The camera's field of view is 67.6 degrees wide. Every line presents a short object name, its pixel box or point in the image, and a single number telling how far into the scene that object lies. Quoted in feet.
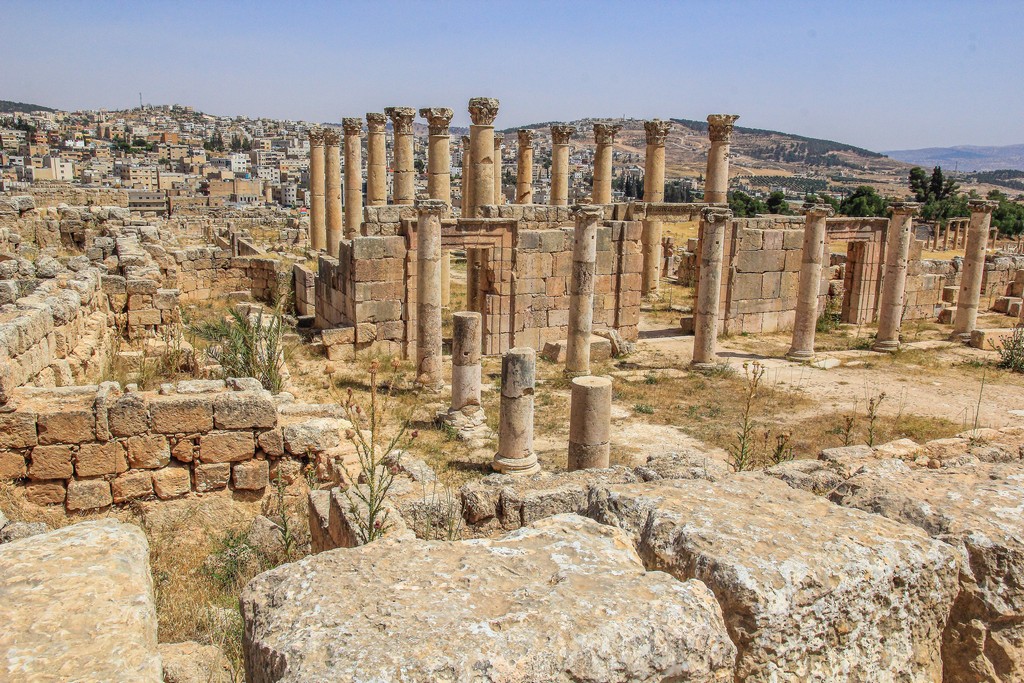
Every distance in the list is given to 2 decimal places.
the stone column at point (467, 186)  81.67
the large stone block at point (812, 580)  8.64
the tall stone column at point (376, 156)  83.97
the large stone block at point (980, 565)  9.85
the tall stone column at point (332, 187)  87.30
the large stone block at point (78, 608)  8.52
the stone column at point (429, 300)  49.80
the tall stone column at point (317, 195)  90.38
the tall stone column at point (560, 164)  85.92
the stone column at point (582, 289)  54.24
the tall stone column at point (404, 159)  75.97
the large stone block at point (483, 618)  7.59
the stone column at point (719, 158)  74.79
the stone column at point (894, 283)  64.90
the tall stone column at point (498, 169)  100.89
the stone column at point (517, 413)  35.91
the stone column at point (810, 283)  62.28
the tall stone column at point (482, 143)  67.92
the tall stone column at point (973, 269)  68.28
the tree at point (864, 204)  151.84
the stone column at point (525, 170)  87.76
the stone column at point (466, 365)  43.47
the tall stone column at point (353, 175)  86.28
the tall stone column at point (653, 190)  86.07
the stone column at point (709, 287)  58.85
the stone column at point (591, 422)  34.01
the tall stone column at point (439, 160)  69.92
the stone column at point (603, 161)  84.43
